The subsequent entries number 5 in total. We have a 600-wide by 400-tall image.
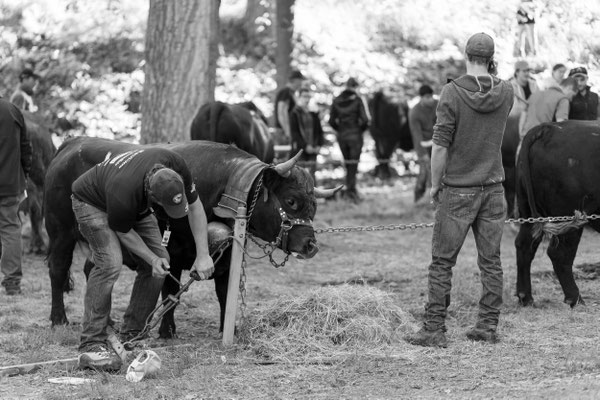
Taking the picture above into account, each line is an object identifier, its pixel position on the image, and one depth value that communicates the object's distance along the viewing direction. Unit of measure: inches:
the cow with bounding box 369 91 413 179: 876.6
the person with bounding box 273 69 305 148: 740.0
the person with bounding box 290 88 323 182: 743.1
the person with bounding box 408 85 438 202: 719.7
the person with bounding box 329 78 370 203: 756.0
